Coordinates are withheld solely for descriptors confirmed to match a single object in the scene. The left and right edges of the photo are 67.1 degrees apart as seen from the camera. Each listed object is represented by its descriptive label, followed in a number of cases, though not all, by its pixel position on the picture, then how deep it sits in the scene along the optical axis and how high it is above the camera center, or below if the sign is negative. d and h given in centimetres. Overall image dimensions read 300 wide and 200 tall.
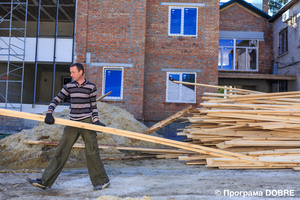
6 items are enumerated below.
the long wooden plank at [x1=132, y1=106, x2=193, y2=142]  582 -38
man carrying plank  346 -46
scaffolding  1048 +221
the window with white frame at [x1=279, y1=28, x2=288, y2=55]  1301 +397
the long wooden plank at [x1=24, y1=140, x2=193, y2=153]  538 -105
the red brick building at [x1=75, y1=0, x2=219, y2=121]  1045 +265
